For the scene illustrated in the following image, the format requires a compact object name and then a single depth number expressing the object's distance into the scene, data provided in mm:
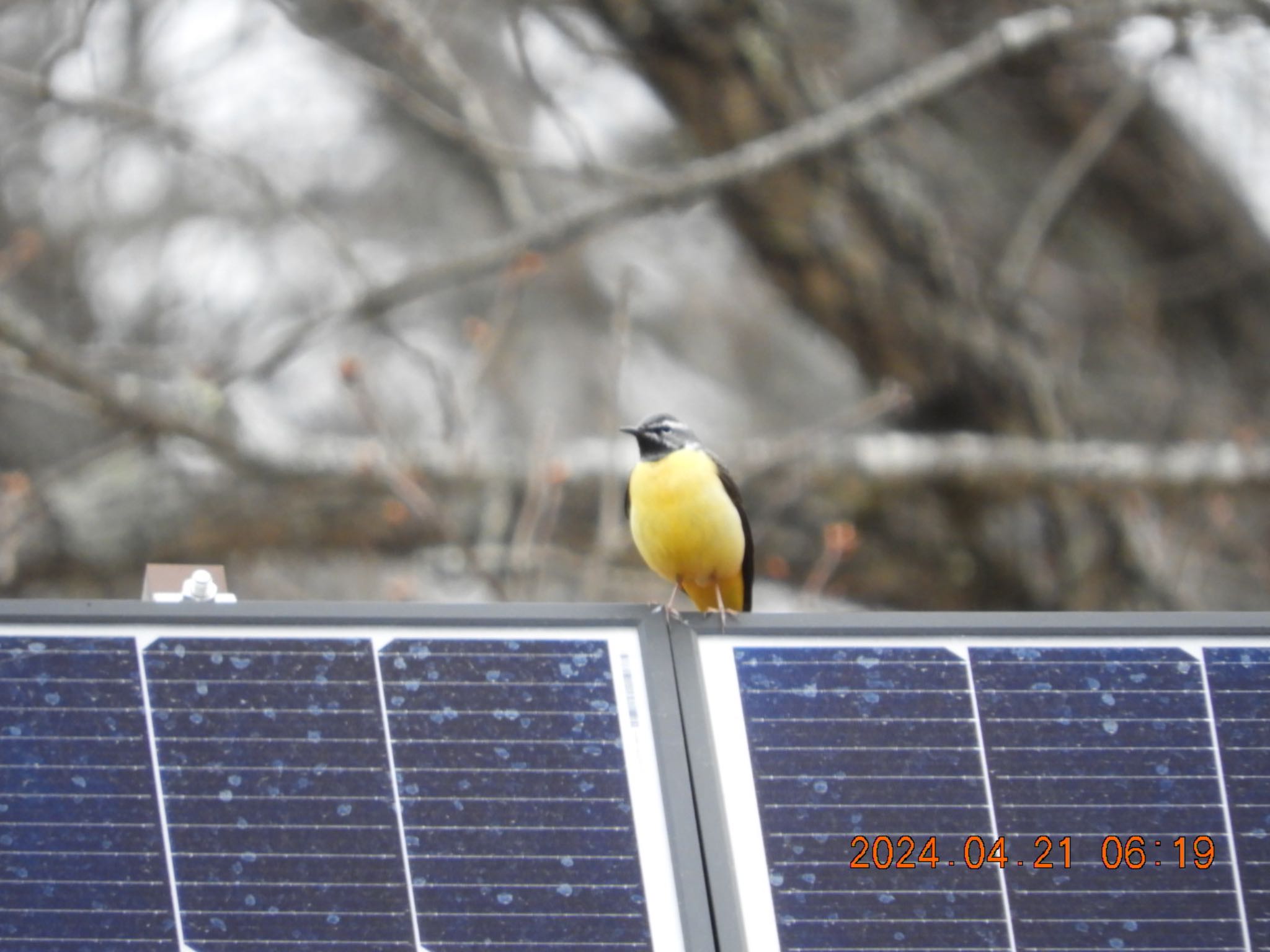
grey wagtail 9781
